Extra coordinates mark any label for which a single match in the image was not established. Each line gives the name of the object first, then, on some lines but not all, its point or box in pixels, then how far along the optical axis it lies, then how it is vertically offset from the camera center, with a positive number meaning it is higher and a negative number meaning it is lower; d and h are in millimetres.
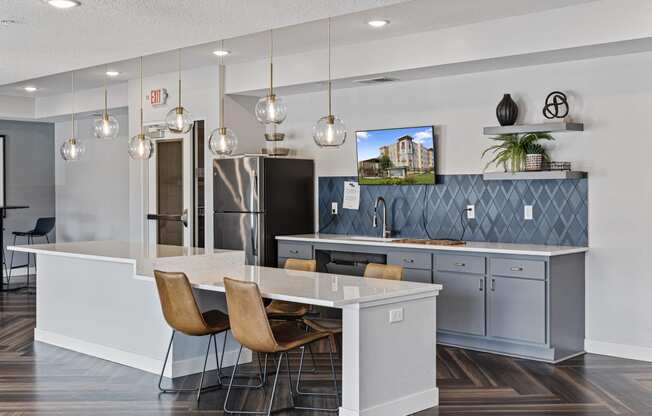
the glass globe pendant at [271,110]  5348 +593
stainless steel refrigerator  7902 -77
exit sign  8906 +1140
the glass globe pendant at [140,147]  6559 +406
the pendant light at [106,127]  6531 +573
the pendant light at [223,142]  5785 +397
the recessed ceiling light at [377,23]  6152 +1382
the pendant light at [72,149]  6832 +402
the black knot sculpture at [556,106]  6266 +729
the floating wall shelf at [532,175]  6062 +160
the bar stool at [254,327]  4305 -753
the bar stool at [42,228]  10383 -450
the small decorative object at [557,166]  6199 +235
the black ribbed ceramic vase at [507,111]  6445 +703
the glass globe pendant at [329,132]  5117 +416
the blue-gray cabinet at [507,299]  5895 -830
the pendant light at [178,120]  5984 +579
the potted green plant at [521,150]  6309 +367
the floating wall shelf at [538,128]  6078 +540
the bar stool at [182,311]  4840 -737
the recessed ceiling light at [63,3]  4496 +1126
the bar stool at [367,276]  4961 -568
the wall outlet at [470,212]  6945 -154
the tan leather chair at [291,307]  5426 -816
